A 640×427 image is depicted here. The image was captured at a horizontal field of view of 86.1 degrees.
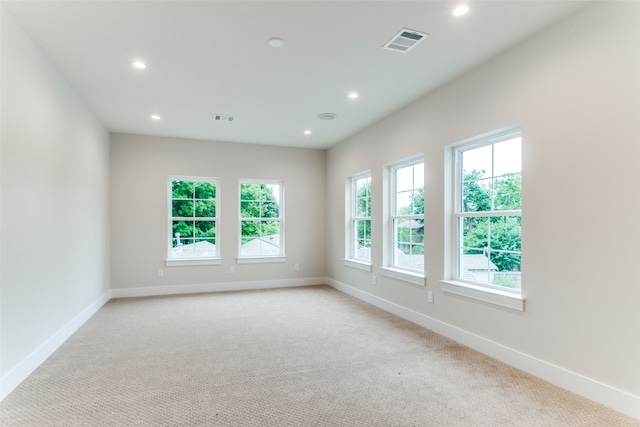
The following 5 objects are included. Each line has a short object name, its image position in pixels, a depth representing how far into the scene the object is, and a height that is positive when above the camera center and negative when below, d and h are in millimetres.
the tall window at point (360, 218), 5387 -43
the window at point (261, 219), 6199 -61
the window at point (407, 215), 4145 +4
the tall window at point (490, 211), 2951 +37
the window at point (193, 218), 5805 -34
